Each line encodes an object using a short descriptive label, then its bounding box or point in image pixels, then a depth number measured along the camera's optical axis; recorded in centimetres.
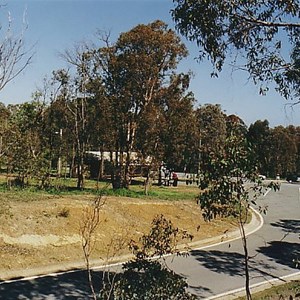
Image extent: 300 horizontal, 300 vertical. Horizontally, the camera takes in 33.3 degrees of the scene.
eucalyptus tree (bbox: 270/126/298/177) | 5581
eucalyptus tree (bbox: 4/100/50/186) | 2305
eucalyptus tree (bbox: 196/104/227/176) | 5297
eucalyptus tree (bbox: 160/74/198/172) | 3034
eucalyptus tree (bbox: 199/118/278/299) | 871
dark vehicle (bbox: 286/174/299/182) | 6292
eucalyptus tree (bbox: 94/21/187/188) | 2850
